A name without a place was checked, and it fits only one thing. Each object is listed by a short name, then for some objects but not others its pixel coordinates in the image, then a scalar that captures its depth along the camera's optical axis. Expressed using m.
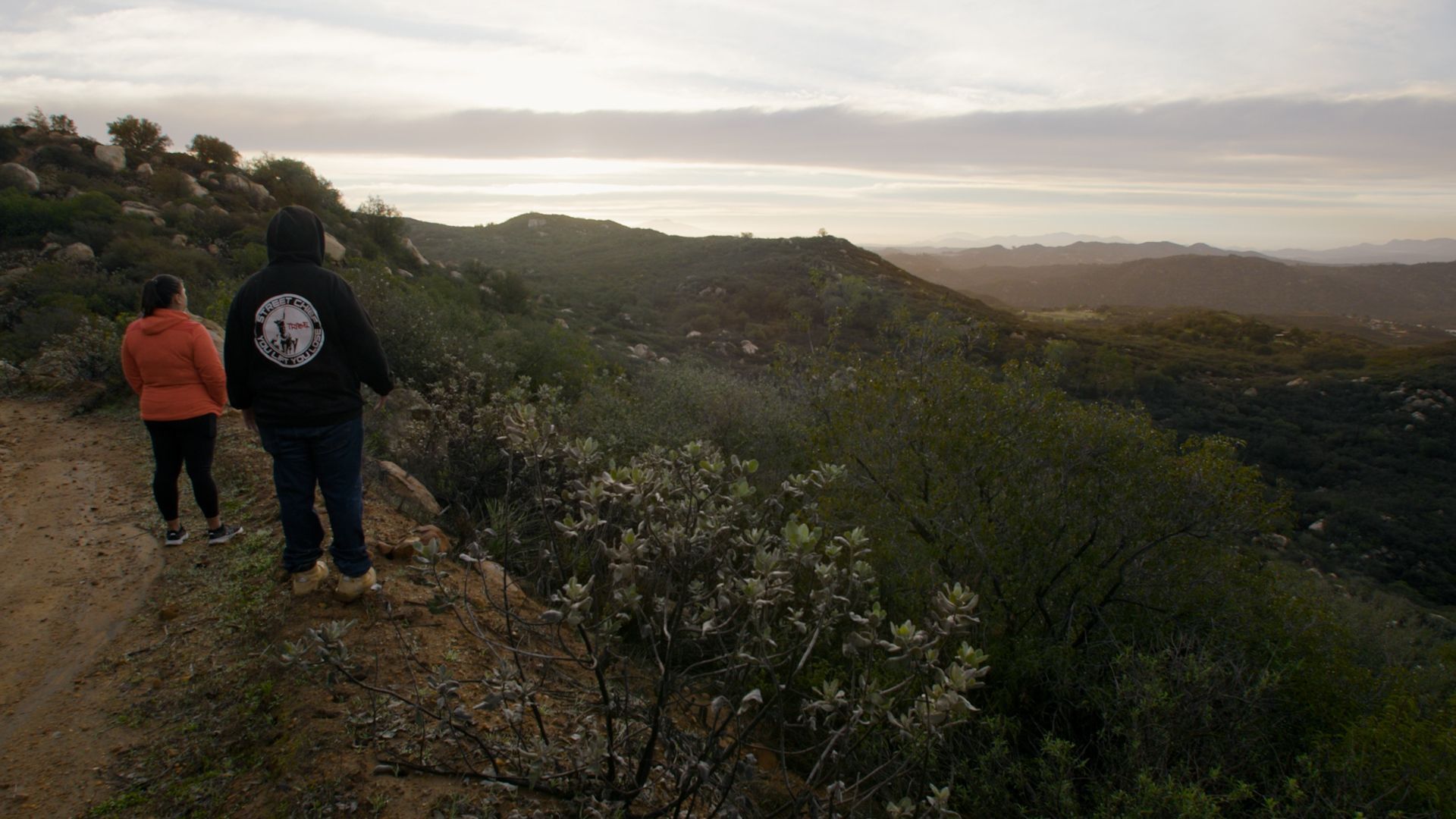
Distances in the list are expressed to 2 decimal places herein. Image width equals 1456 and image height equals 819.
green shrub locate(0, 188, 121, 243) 13.01
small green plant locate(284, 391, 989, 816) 1.89
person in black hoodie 3.02
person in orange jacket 3.89
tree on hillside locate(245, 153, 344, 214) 21.16
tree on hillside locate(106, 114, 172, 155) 19.56
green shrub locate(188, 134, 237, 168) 20.58
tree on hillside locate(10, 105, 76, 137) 18.33
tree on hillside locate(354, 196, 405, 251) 21.62
